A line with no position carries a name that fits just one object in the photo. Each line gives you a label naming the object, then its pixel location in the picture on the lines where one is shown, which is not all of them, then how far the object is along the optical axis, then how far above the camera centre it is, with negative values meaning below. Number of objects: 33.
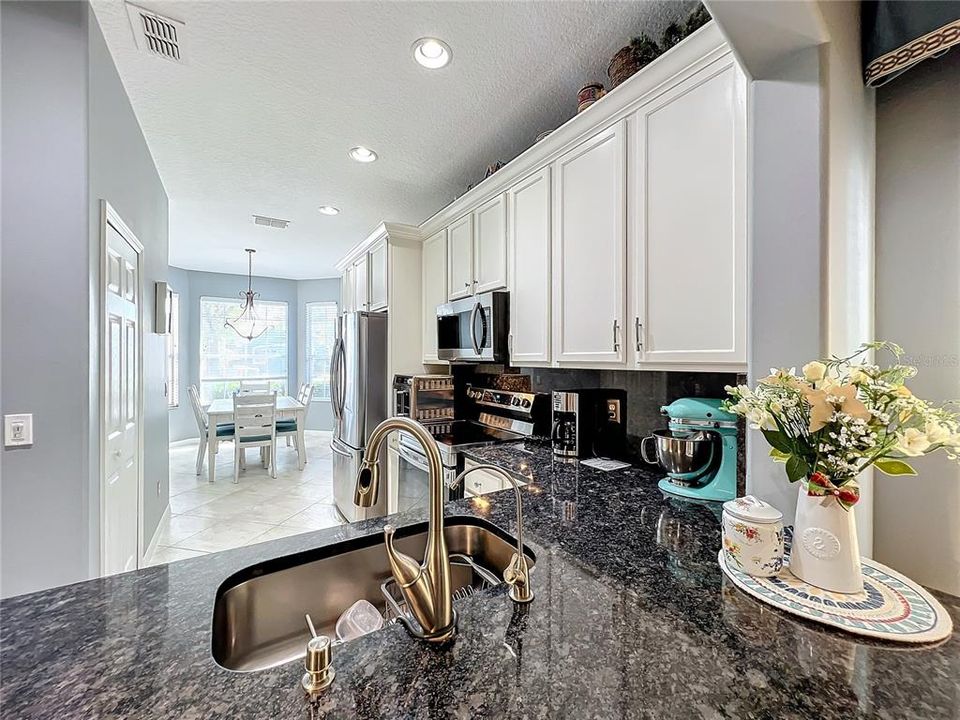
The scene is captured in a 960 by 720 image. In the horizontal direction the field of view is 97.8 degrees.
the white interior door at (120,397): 1.83 -0.19
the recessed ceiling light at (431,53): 1.75 +1.32
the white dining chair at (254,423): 4.66 -0.72
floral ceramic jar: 0.91 -0.39
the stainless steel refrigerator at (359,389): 3.19 -0.23
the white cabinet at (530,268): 2.10 +0.48
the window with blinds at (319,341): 7.25 +0.32
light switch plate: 1.46 -0.25
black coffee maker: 2.03 -0.32
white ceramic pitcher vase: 0.84 -0.38
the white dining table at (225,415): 4.66 -0.66
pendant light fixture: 5.80 +0.54
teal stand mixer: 1.42 -0.32
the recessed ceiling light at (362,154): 2.66 +1.33
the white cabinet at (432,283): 3.09 +0.59
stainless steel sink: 0.98 -0.60
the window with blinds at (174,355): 5.91 +0.06
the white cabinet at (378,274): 3.45 +0.73
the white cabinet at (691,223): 1.29 +0.46
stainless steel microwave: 2.39 +0.19
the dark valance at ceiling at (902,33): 0.96 +0.79
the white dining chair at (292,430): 5.24 -0.89
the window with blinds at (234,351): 6.59 +0.14
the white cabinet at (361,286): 3.86 +0.70
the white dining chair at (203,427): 4.82 -0.79
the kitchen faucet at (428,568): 0.75 -0.38
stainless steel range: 2.44 -0.49
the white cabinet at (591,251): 1.68 +0.47
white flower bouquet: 0.76 -0.12
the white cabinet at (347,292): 4.38 +0.73
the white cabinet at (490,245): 2.43 +0.69
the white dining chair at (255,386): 6.81 -0.44
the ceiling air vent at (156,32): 1.63 +1.34
